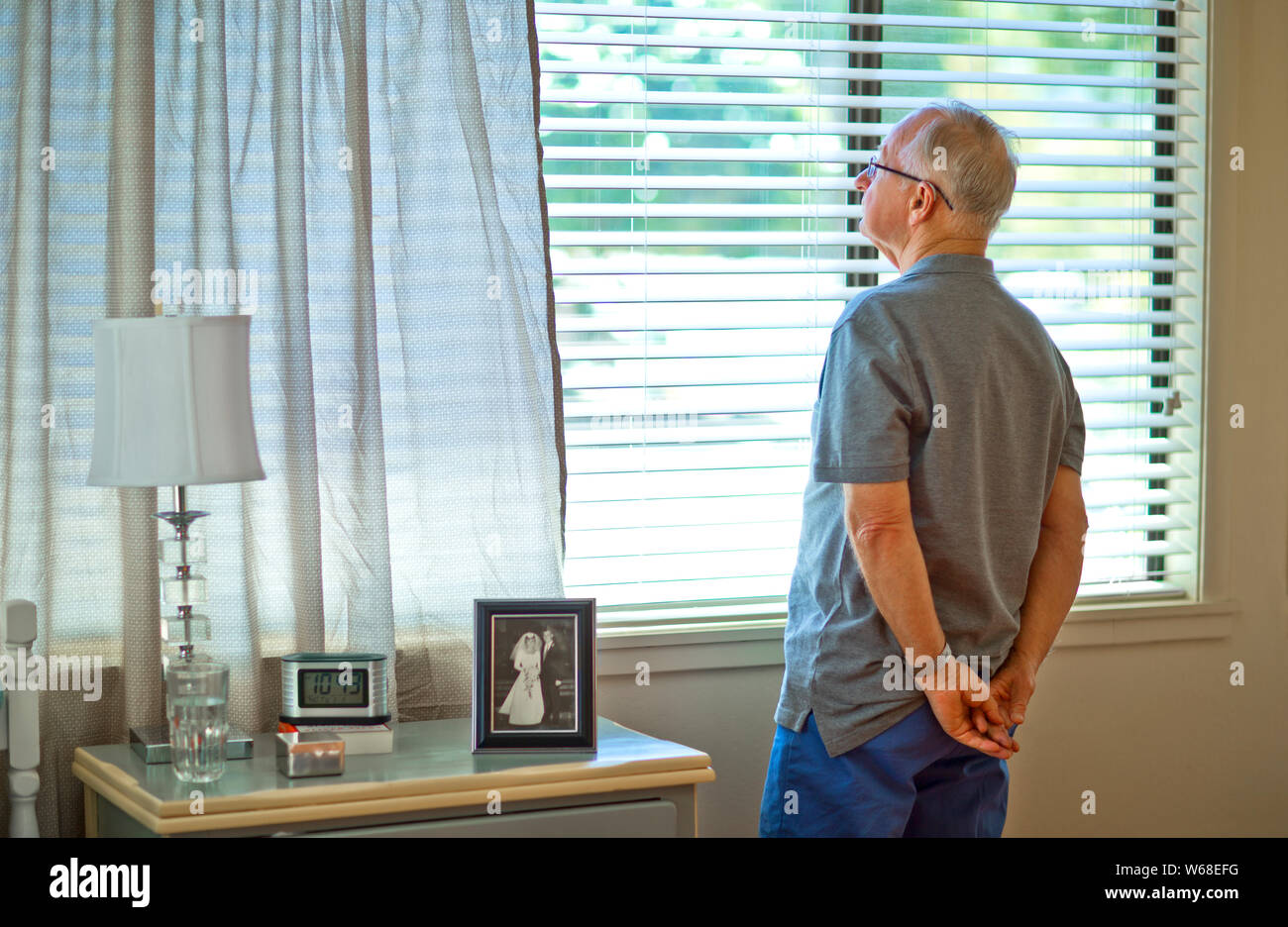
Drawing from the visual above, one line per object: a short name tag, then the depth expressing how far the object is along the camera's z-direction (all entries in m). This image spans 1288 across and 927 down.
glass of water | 4.48
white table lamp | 4.43
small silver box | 4.49
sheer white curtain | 4.72
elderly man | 4.43
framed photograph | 4.65
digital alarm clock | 4.67
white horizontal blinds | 5.11
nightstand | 4.42
